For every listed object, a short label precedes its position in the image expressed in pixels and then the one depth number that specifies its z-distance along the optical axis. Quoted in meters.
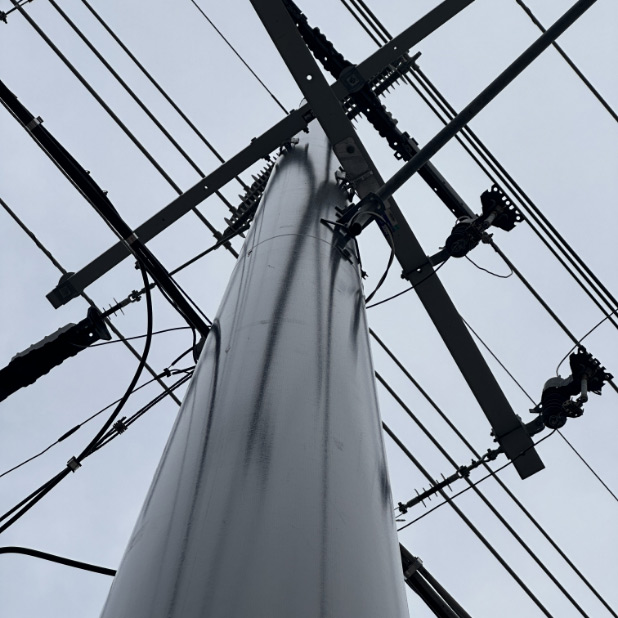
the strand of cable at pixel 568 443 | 9.30
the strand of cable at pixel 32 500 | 4.87
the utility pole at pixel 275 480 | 1.93
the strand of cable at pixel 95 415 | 5.82
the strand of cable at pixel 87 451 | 4.90
